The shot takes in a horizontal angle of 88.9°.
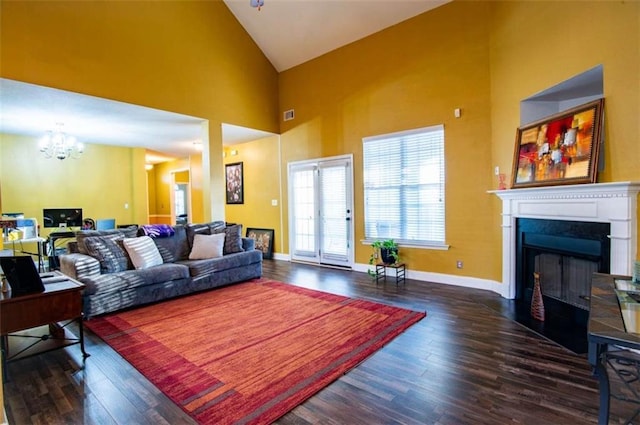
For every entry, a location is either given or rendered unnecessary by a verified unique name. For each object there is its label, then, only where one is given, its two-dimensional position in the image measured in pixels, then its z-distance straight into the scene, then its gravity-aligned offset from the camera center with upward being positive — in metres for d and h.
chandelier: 5.69 +1.21
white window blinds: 4.86 +0.30
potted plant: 5.00 -0.71
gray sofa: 3.65 -0.76
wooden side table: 2.32 -0.78
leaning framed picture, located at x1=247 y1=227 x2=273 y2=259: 7.23 -0.73
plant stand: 5.03 -1.07
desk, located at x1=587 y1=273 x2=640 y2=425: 1.21 -0.50
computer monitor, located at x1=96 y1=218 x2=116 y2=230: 6.63 -0.29
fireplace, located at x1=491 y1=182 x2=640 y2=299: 2.61 -0.12
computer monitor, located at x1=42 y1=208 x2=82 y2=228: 5.71 -0.12
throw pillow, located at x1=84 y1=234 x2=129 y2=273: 3.91 -0.52
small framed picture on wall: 7.81 +0.61
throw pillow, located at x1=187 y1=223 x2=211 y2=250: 5.05 -0.34
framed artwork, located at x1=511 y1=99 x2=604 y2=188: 2.91 +0.54
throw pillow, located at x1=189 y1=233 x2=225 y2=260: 4.86 -0.58
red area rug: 2.11 -1.20
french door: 5.91 -0.09
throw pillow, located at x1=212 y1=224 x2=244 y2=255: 5.17 -0.50
